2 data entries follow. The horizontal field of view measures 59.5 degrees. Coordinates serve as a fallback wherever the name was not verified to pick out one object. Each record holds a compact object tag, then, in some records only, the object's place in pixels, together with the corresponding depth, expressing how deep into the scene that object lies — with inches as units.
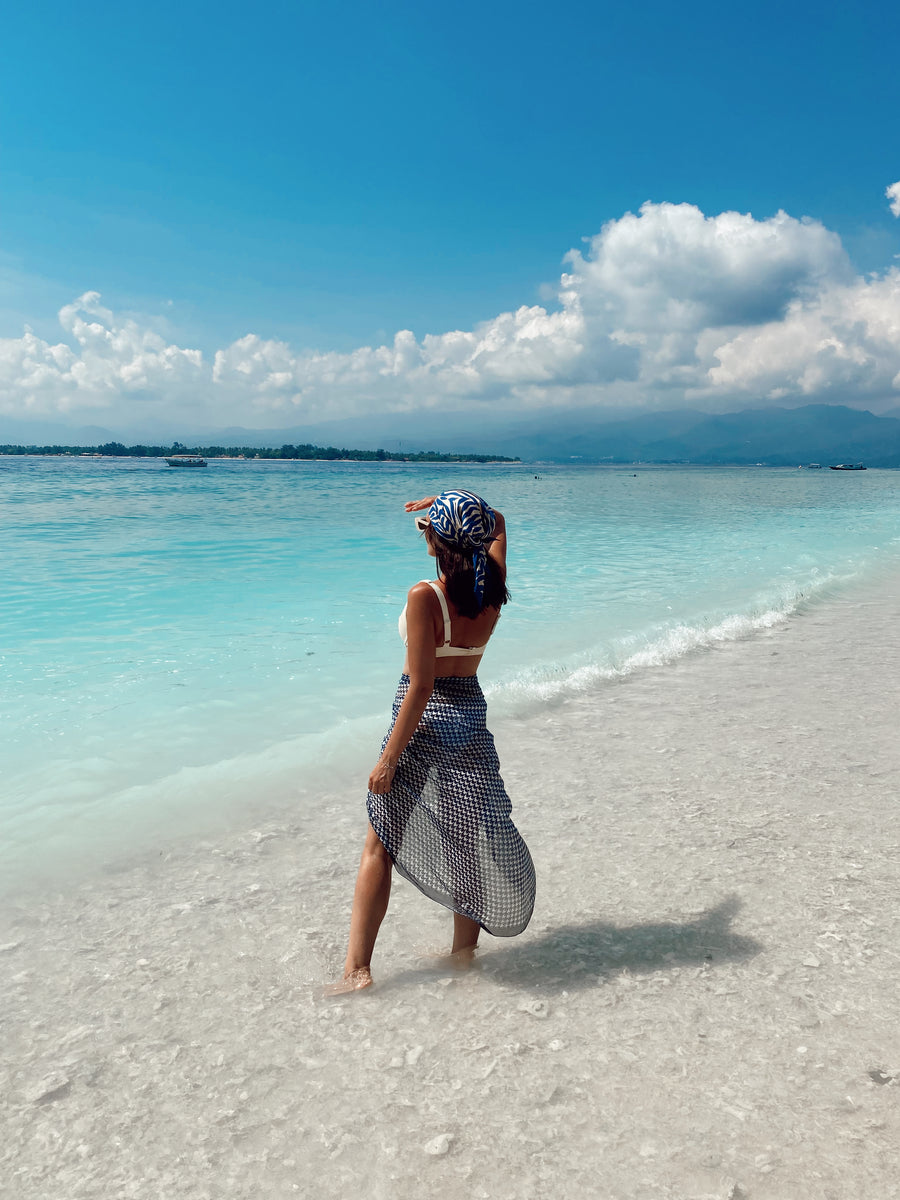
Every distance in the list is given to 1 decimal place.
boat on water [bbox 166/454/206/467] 4985.2
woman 119.4
